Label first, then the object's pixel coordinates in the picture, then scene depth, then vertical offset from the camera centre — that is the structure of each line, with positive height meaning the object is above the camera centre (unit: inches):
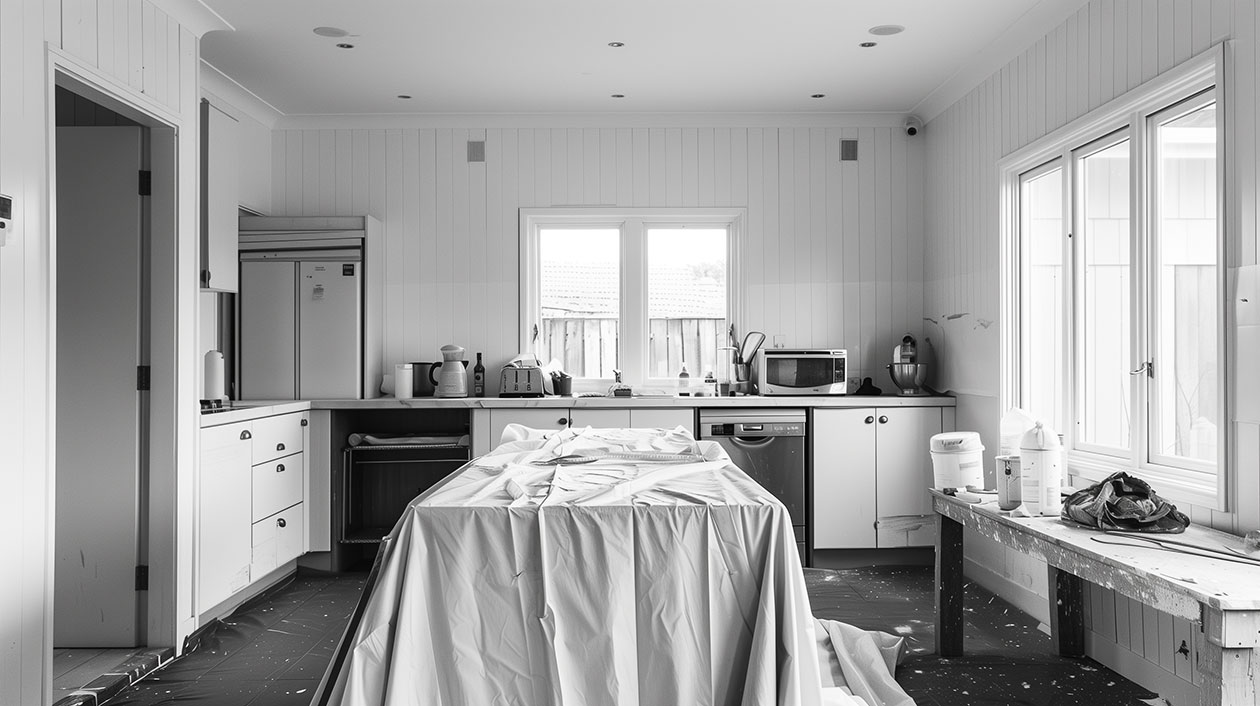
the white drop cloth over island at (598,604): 76.5 -22.6
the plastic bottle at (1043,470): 115.8 -15.9
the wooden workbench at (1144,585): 75.4 -23.8
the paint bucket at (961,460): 138.0 -17.4
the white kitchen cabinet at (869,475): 198.8 -28.3
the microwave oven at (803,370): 205.1 -4.1
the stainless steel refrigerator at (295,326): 203.0 +6.8
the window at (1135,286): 117.4 +10.2
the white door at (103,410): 139.5 -8.8
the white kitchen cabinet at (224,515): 149.5 -28.9
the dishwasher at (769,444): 198.4 -20.9
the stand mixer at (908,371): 203.6 -4.5
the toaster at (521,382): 207.2 -6.8
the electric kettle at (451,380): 207.8 -6.3
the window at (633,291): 223.6 +16.2
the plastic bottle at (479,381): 215.2 -6.8
